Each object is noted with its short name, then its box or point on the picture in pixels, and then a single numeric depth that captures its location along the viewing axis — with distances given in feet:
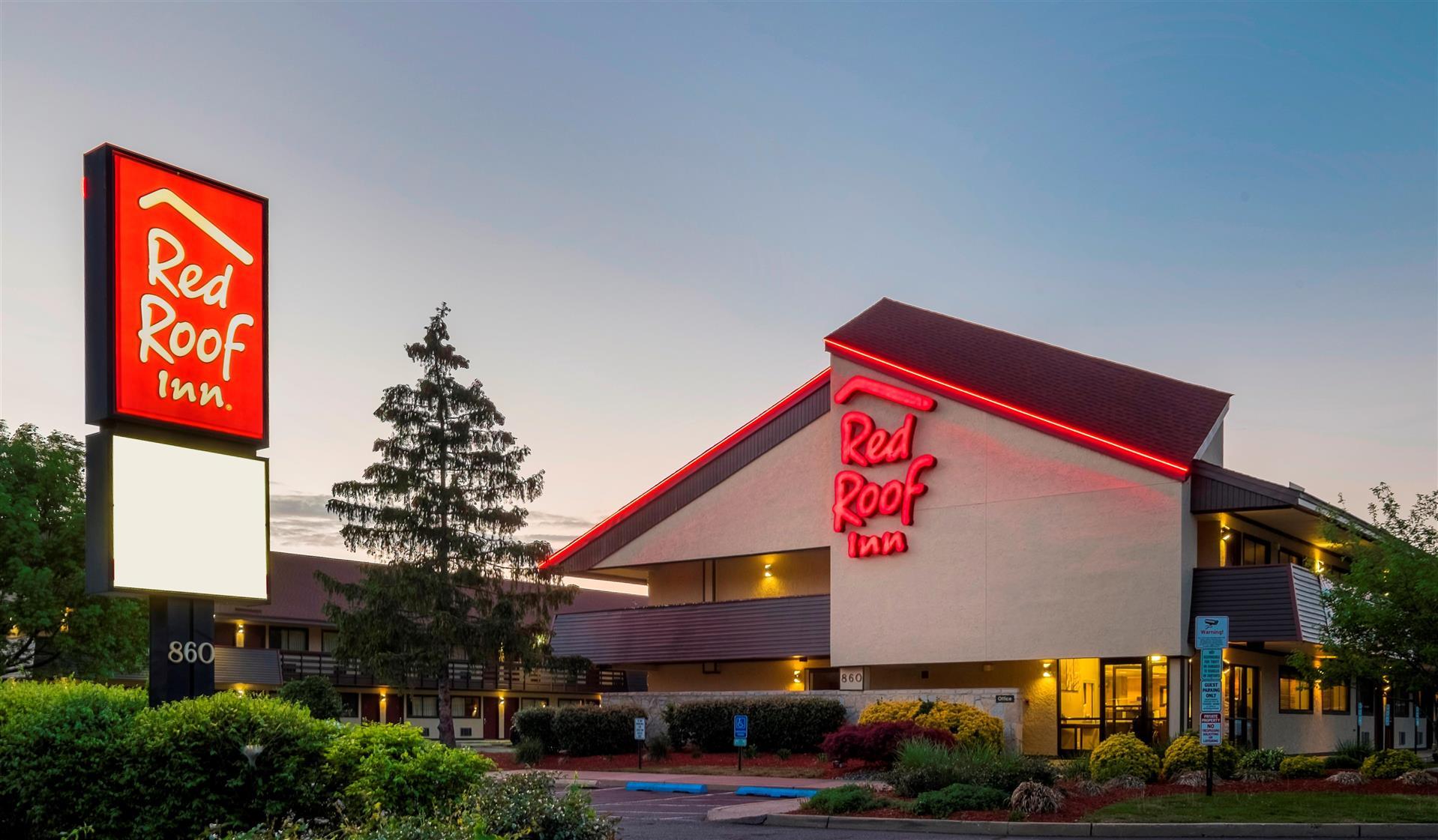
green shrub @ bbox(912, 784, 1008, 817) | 63.46
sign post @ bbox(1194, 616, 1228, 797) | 65.26
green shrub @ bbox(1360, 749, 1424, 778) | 77.97
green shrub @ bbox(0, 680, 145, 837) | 42.91
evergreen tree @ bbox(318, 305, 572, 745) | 135.33
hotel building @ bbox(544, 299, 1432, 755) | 103.30
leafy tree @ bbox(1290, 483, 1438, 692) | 76.89
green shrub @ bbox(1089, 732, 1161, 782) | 79.51
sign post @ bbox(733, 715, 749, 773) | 97.81
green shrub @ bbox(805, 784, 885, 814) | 66.23
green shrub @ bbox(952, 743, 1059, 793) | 67.31
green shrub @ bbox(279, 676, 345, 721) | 145.79
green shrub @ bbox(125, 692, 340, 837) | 41.93
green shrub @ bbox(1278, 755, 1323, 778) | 81.82
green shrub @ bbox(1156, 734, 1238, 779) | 83.25
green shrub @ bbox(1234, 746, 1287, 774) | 82.84
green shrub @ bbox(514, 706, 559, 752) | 122.42
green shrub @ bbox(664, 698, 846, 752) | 110.22
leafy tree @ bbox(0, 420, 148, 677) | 125.29
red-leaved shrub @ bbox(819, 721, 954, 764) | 92.68
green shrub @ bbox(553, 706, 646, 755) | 119.44
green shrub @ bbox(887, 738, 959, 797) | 69.67
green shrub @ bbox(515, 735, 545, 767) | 119.96
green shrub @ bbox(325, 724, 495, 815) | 39.88
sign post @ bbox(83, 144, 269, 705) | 43.29
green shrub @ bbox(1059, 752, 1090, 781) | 79.87
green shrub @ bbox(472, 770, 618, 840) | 35.50
